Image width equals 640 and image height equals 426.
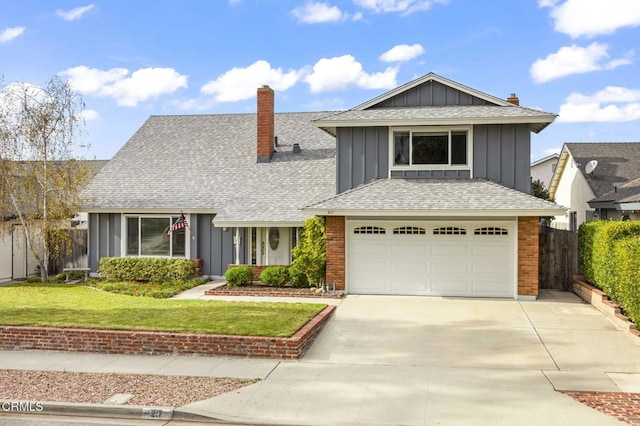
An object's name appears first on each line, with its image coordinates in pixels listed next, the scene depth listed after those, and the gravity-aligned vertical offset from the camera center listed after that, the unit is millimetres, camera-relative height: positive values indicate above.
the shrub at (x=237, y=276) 17469 -1866
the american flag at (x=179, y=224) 19266 -290
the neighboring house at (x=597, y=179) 20391 +1670
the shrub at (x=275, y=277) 17312 -1868
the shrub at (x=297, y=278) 17094 -1880
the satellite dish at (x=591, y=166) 22922 +2133
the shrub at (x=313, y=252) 16578 -1071
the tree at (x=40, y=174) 19406 +1419
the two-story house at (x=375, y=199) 15914 +556
